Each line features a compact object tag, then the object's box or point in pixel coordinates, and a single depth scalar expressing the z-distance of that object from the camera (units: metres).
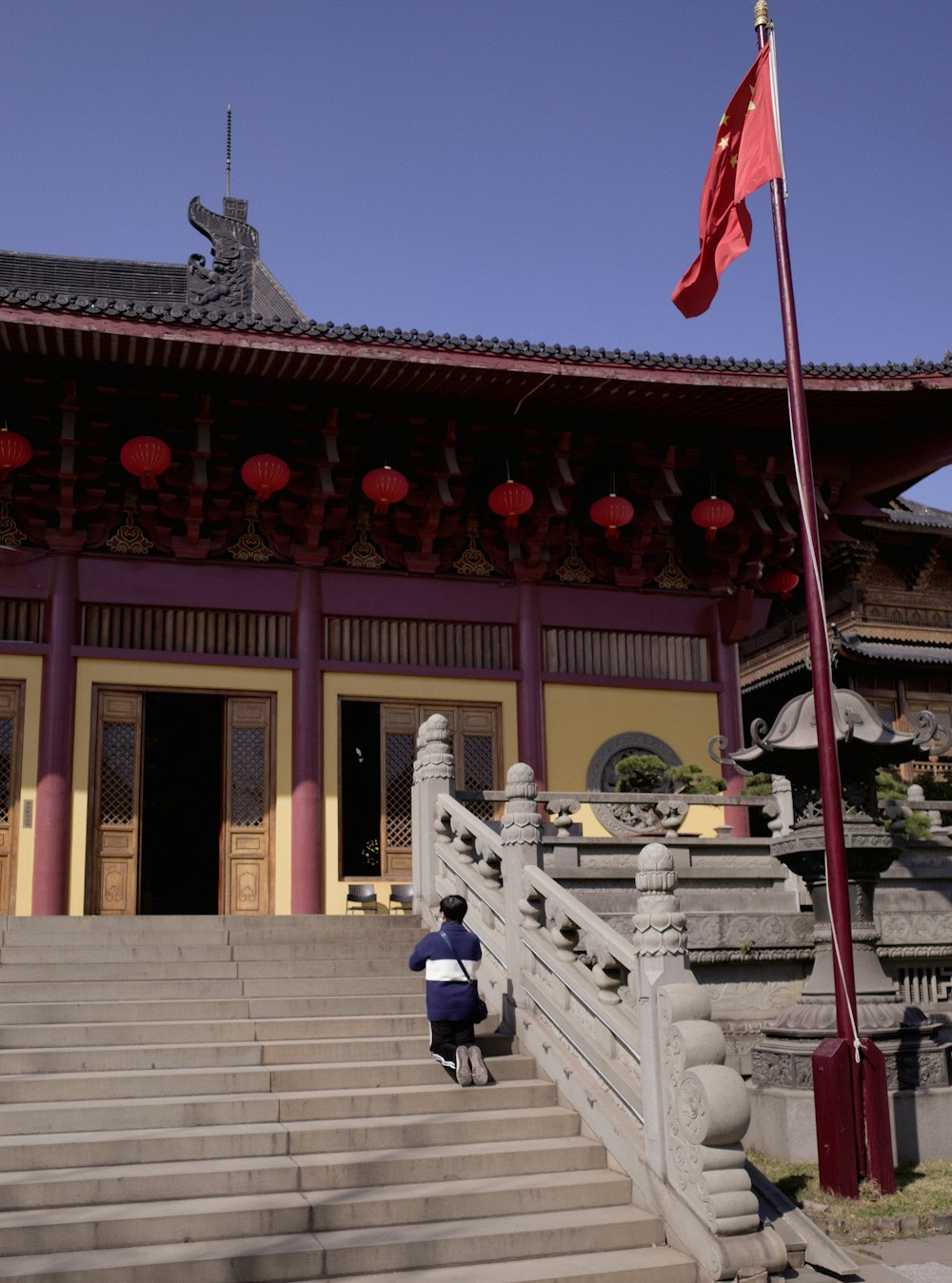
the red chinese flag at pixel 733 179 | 8.47
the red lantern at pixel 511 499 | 12.78
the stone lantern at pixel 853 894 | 7.86
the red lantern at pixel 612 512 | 12.95
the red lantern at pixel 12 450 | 11.47
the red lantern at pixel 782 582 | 14.31
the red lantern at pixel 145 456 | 11.63
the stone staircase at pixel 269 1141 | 5.38
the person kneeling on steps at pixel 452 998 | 6.95
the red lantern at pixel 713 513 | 13.23
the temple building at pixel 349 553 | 11.52
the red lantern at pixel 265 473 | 12.00
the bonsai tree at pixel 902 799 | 10.55
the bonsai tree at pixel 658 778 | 11.82
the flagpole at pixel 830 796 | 6.84
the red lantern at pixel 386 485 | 12.34
